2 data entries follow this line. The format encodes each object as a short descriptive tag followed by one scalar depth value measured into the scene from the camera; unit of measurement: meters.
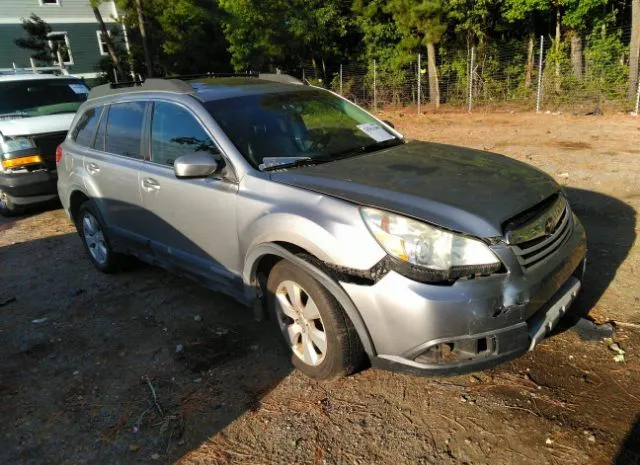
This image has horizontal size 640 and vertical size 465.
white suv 7.37
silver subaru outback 2.58
